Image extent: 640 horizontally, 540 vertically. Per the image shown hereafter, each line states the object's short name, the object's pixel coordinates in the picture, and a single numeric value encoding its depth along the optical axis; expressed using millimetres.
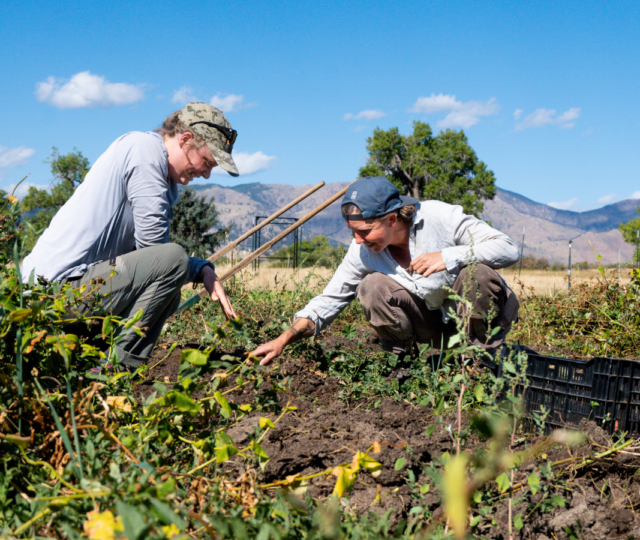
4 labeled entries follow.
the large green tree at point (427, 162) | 47594
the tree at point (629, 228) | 39447
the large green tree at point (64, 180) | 37719
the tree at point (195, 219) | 32438
